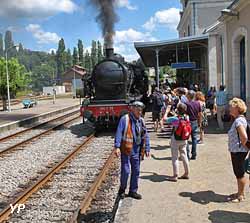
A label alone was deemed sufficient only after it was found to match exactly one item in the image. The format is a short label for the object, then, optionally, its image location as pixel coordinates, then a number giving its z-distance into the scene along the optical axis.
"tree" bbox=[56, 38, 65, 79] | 165.35
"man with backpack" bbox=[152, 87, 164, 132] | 14.40
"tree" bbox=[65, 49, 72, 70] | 164.12
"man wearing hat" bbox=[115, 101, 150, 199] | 6.15
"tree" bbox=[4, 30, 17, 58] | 190.90
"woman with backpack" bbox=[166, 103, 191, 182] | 7.44
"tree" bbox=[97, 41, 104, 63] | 148.68
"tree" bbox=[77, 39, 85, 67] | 154.48
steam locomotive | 14.99
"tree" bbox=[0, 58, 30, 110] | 38.41
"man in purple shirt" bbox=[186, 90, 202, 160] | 9.30
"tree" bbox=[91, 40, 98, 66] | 151.79
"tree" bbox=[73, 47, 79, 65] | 153.54
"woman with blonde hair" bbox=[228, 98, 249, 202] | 5.57
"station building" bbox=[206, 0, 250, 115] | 14.02
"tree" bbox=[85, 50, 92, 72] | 143.50
